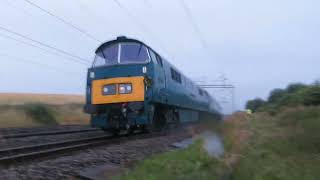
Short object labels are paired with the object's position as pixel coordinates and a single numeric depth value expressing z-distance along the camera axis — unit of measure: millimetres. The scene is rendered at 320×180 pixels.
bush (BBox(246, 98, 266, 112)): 72350
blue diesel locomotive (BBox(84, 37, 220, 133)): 17969
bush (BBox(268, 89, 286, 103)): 51956
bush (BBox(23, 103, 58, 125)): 35438
